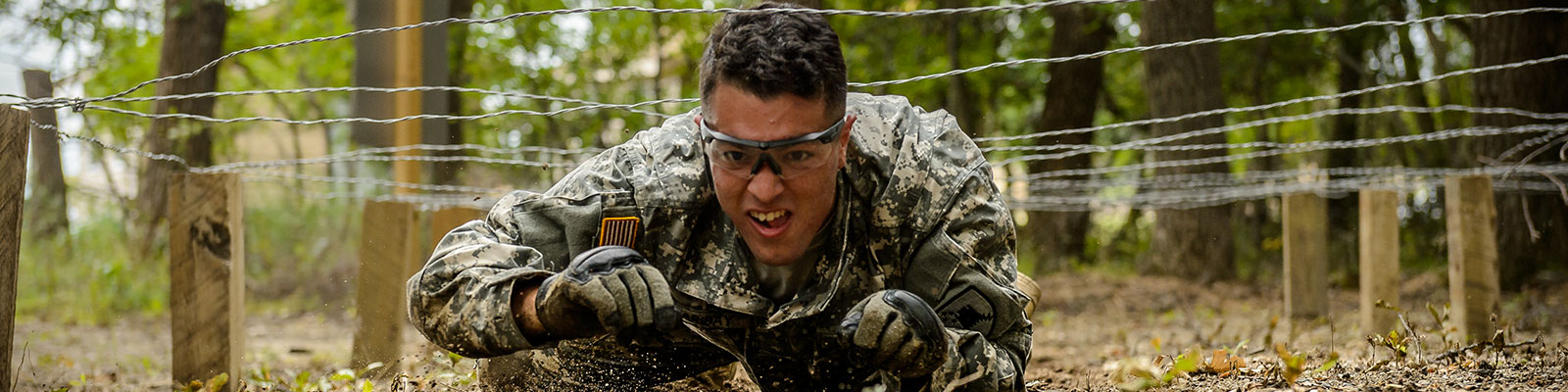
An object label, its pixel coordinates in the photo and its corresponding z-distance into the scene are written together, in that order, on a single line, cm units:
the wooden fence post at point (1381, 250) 541
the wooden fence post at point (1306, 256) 612
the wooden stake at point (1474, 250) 503
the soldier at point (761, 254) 262
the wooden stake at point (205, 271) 395
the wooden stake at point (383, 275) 481
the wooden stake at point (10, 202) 276
